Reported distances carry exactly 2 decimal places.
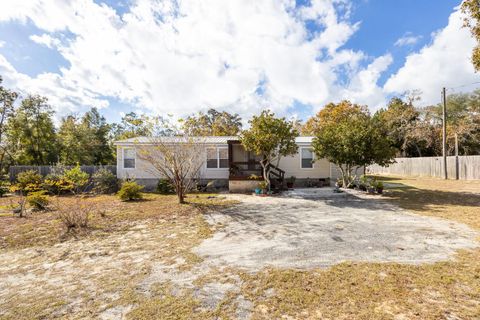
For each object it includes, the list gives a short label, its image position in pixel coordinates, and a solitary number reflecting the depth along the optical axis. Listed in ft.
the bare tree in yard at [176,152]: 34.68
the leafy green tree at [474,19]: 21.02
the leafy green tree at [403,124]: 93.04
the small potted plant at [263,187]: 42.36
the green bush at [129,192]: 38.55
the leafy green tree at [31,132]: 67.92
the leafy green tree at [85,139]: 77.08
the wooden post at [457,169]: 61.53
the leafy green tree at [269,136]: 39.34
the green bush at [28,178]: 43.23
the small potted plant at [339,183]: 47.55
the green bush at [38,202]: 31.86
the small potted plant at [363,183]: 42.34
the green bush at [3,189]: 47.26
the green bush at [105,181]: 48.20
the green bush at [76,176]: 36.40
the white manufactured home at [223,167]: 51.75
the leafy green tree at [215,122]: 37.47
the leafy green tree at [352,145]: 38.68
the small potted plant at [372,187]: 40.42
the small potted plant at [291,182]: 50.80
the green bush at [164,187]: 47.80
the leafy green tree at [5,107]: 65.51
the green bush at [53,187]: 47.88
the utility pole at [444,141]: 61.38
